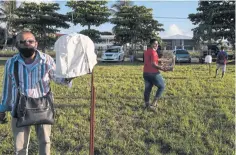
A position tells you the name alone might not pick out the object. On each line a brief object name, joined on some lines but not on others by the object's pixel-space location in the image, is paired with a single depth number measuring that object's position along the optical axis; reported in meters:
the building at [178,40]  57.44
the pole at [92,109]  3.26
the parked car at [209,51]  24.45
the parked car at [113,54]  24.70
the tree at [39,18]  29.50
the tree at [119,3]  37.18
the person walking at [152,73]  6.22
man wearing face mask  3.12
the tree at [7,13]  40.61
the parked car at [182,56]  24.17
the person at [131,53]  26.17
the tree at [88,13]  28.88
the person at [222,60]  12.02
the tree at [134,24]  28.70
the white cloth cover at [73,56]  3.02
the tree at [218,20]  24.60
